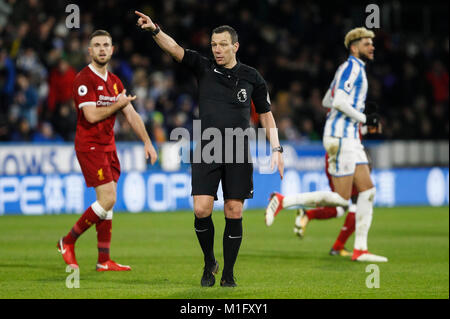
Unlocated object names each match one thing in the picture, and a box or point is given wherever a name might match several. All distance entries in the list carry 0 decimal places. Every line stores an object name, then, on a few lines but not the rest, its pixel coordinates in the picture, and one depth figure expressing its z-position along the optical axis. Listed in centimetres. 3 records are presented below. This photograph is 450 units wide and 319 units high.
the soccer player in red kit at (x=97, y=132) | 1645
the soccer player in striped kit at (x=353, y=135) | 1928
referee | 1447
